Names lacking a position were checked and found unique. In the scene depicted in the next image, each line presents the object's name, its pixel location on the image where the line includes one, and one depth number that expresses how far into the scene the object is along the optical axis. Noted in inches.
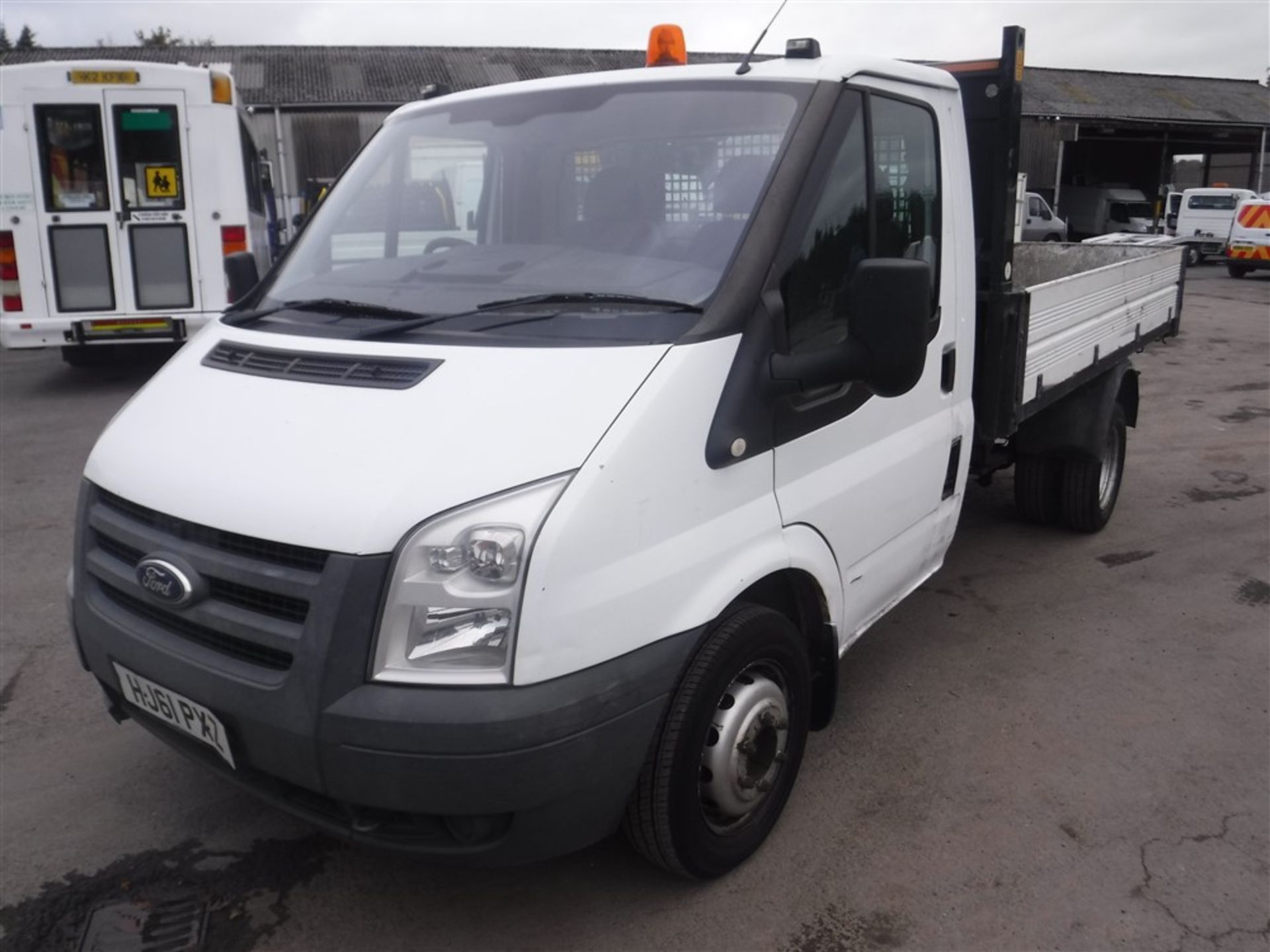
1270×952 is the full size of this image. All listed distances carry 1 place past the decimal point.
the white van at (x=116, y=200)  395.2
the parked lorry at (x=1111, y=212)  1321.4
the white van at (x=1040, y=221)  1133.1
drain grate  109.7
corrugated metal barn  1022.4
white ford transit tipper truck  91.0
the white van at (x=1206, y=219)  1084.5
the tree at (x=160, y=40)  2497.7
